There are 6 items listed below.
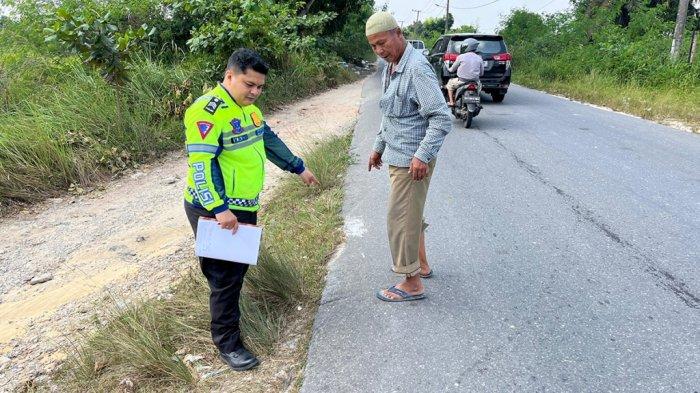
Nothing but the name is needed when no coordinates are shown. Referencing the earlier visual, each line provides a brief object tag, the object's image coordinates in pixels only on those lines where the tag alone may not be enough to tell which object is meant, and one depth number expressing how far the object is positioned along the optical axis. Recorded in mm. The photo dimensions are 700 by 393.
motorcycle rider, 8664
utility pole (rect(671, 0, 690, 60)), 12781
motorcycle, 8523
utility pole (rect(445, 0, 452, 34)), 50484
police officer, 2232
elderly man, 2619
